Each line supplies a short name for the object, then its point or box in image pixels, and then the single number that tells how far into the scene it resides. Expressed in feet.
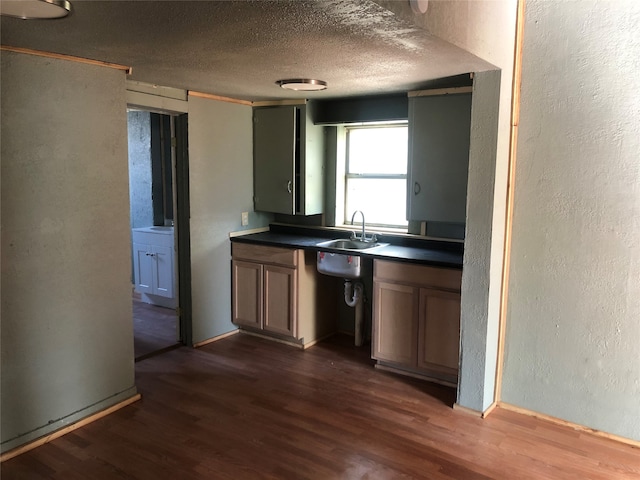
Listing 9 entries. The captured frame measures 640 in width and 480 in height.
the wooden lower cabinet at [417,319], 10.77
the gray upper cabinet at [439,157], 11.28
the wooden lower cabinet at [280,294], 13.23
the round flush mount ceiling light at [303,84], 10.44
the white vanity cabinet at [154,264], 16.74
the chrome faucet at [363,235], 13.34
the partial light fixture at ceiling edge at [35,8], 5.74
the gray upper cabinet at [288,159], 13.80
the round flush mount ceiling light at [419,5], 6.28
